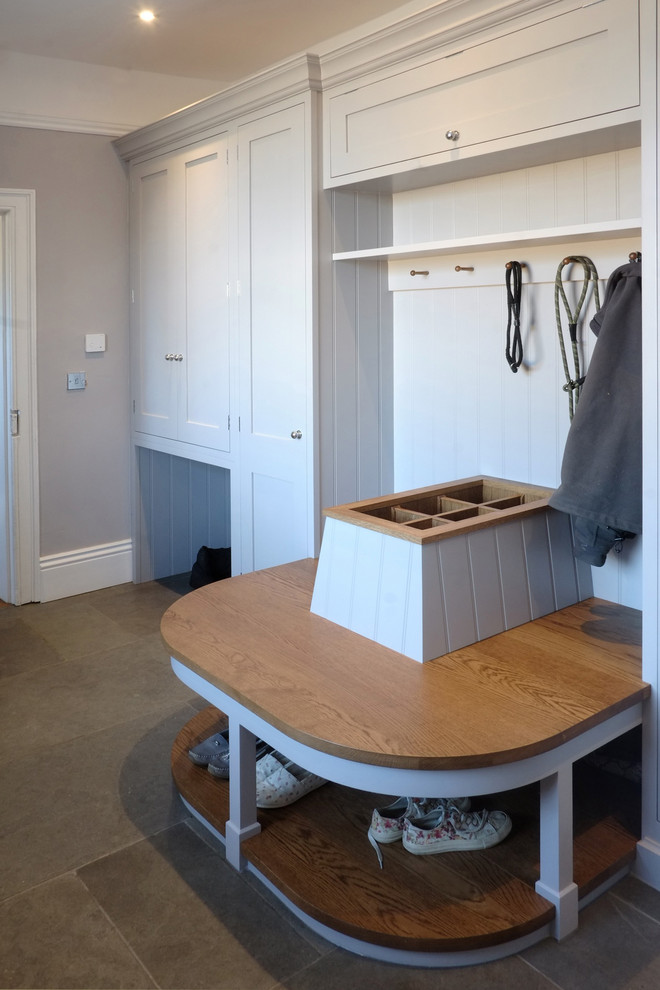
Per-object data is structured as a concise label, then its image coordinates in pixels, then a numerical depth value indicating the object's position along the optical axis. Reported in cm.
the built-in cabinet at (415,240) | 205
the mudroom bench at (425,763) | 160
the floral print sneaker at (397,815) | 193
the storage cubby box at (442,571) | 193
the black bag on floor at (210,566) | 394
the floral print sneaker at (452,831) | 190
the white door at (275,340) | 286
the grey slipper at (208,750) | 227
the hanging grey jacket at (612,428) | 195
